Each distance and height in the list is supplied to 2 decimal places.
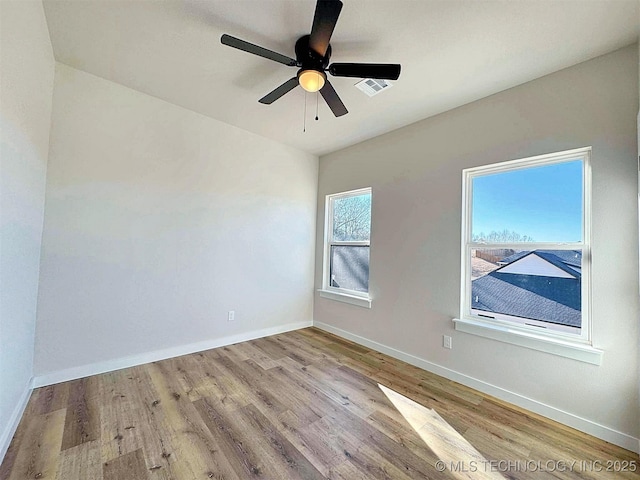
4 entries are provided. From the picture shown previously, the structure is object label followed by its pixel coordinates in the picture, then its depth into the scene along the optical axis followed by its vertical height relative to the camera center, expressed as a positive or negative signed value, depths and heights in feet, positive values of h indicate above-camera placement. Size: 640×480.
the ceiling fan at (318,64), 5.18 +4.06
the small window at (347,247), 11.95 +0.07
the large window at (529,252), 6.67 +0.06
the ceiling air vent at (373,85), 7.56 +4.80
